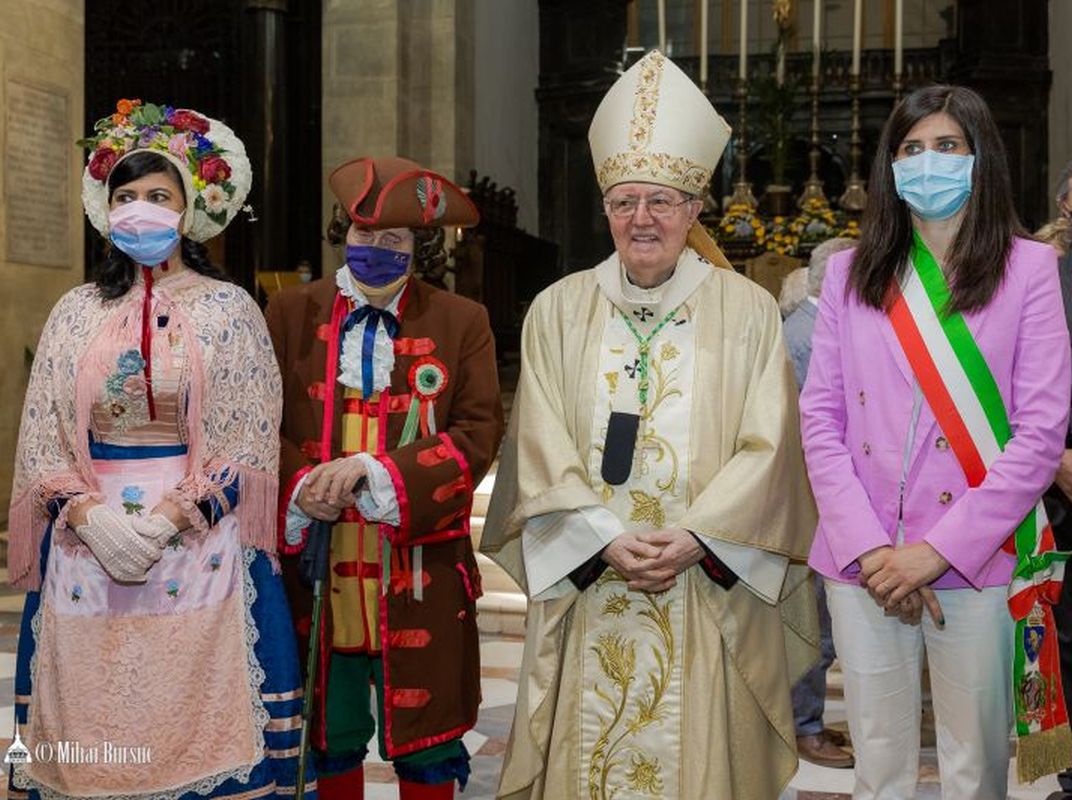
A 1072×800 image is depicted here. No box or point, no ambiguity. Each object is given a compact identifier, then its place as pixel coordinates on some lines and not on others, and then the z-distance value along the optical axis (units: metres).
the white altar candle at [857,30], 9.30
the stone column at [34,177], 7.27
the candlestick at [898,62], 9.05
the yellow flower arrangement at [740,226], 8.30
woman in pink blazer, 2.60
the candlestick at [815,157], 8.57
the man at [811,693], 4.20
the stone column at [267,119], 11.28
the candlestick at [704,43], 8.88
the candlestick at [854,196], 8.46
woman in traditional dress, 2.94
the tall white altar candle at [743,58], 9.48
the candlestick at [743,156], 8.77
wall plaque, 7.29
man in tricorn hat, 3.05
